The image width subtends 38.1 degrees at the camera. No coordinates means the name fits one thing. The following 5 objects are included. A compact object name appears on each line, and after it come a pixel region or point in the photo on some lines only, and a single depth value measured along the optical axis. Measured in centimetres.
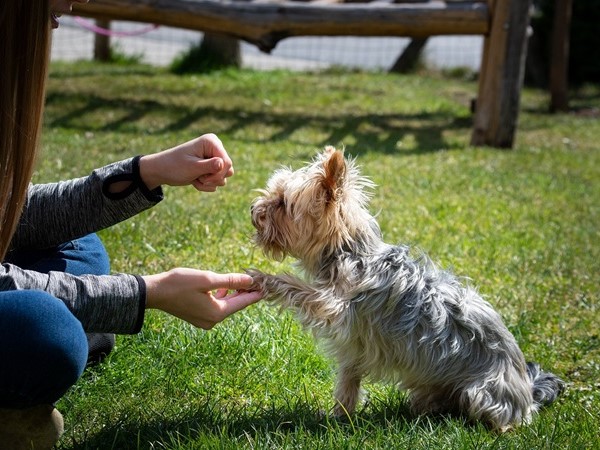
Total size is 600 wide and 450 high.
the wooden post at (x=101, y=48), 1376
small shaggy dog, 335
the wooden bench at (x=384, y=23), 926
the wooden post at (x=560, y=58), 1238
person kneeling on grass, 252
